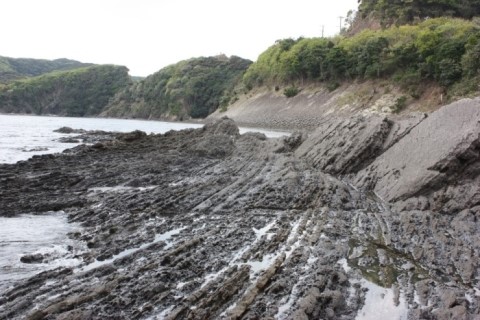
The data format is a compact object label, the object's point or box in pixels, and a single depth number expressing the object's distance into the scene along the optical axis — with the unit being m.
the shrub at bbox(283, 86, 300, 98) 83.25
